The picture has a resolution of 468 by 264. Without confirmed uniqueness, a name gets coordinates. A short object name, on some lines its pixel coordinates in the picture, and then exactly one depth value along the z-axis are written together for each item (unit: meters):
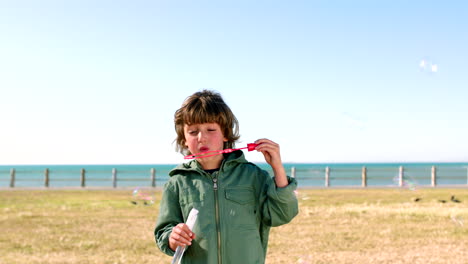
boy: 2.30
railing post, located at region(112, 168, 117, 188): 22.52
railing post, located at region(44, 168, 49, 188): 22.48
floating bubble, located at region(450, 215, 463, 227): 7.86
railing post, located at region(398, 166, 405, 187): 21.89
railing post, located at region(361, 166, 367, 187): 21.69
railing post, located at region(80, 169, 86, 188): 22.28
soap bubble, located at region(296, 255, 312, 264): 5.60
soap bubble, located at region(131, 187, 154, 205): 12.67
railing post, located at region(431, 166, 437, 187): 21.28
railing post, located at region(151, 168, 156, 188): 22.69
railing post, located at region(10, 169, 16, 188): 22.46
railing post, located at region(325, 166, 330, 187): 23.11
